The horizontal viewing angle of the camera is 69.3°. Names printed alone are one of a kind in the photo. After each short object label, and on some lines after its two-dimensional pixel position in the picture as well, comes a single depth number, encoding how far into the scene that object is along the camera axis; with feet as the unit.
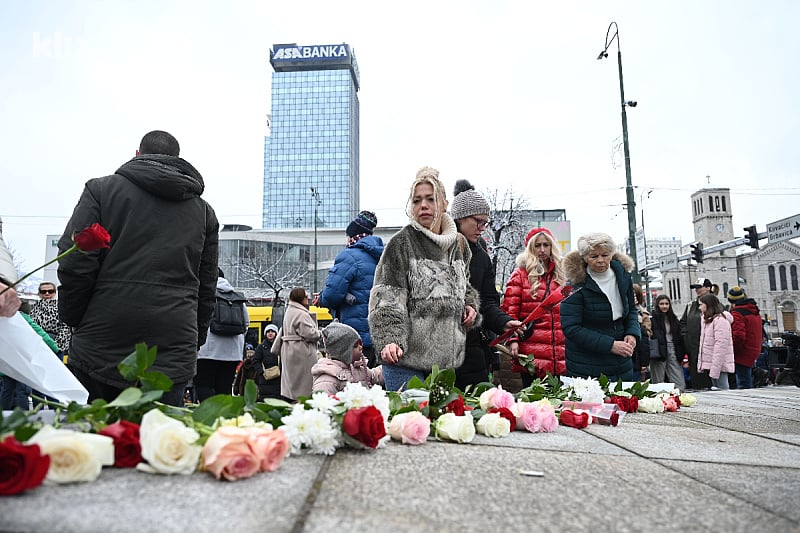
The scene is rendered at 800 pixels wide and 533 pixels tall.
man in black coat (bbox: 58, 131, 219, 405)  8.44
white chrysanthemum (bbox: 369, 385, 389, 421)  6.08
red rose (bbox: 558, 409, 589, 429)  8.98
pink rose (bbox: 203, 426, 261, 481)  4.35
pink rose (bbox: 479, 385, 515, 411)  8.13
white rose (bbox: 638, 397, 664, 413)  12.25
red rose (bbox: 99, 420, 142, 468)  4.53
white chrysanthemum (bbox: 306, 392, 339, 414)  5.80
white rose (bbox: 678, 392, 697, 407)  14.32
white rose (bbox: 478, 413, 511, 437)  7.25
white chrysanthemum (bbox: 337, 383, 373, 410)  5.93
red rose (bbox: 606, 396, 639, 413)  11.41
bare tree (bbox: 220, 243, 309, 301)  170.91
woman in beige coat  18.80
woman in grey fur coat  9.97
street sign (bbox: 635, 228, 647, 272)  56.24
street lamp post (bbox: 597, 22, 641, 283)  49.27
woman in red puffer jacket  15.72
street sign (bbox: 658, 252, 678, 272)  89.71
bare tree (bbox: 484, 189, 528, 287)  99.90
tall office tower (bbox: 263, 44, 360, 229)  368.07
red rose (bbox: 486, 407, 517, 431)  7.79
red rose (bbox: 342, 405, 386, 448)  5.55
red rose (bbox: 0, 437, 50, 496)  3.61
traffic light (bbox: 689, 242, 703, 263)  85.61
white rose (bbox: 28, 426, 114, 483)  3.99
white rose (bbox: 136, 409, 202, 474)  4.37
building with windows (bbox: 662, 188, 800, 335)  280.10
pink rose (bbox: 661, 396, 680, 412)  12.87
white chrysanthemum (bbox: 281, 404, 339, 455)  5.44
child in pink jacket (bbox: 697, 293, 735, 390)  26.96
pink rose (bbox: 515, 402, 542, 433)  8.08
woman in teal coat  13.53
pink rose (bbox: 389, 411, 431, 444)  6.31
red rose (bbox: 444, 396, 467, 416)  7.30
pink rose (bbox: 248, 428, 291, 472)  4.55
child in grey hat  14.34
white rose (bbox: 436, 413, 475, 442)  6.70
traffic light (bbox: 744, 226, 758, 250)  72.33
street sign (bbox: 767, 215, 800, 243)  63.66
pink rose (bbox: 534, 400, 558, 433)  8.20
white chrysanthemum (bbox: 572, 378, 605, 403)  10.25
